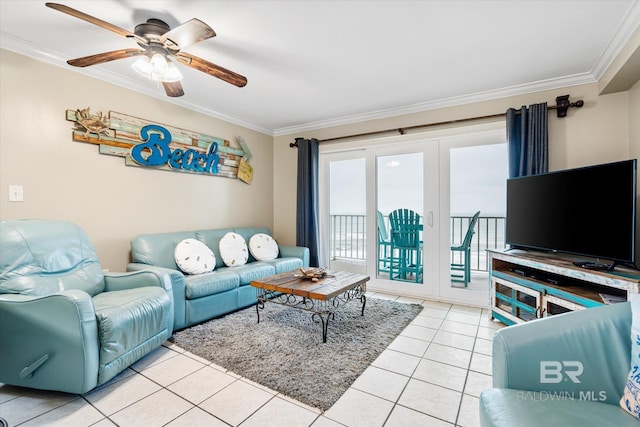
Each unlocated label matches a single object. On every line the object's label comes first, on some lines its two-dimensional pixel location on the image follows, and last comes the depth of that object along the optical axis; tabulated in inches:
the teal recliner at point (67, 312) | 65.1
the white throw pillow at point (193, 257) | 118.9
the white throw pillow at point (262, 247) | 151.5
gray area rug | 73.7
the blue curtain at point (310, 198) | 169.8
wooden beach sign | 107.3
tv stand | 73.4
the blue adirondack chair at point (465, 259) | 134.7
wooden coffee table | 94.0
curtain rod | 110.4
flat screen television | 75.2
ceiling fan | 68.9
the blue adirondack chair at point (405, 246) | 148.6
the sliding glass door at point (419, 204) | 133.9
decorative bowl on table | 109.1
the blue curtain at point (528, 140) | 111.7
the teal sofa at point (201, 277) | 103.1
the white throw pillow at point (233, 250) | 137.1
